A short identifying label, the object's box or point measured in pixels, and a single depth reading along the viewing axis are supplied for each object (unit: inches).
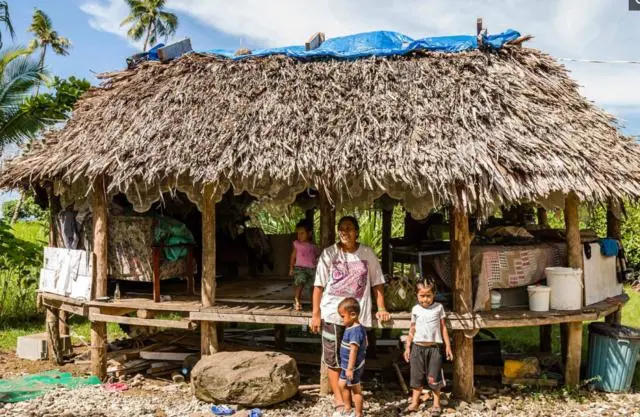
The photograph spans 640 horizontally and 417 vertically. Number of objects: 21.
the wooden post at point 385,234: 368.5
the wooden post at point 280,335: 343.8
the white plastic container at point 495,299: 260.7
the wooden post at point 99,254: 285.0
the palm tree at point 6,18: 456.8
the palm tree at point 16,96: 425.7
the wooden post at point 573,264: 270.2
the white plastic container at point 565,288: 261.3
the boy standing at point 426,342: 239.5
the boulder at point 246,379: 243.0
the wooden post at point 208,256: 270.8
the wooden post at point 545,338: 348.9
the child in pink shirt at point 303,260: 271.0
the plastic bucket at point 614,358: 268.5
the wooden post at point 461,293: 252.8
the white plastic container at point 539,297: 257.9
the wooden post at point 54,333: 336.2
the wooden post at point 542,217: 388.6
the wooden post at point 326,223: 270.8
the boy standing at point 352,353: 221.6
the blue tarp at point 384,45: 303.3
